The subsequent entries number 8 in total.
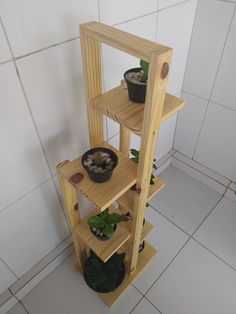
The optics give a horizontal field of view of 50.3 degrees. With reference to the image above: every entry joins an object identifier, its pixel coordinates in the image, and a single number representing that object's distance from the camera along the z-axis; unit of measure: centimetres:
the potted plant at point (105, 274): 99
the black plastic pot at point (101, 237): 86
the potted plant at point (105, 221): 80
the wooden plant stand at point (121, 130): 45
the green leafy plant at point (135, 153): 78
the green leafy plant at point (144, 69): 55
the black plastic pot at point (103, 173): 61
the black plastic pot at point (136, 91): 54
